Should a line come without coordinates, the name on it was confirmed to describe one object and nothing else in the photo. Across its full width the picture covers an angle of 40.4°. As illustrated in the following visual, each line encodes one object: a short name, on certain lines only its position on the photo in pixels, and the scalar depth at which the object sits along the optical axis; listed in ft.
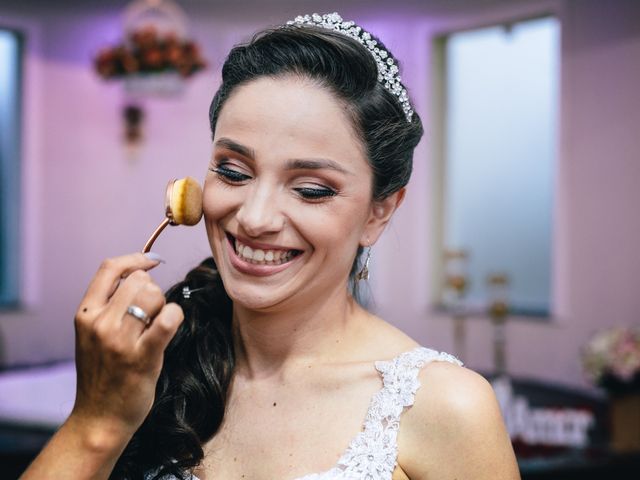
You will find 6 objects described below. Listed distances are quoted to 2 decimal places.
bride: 4.40
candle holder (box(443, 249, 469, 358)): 16.13
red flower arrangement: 16.20
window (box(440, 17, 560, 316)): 16.70
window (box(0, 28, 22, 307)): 18.58
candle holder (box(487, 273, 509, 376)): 15.08
